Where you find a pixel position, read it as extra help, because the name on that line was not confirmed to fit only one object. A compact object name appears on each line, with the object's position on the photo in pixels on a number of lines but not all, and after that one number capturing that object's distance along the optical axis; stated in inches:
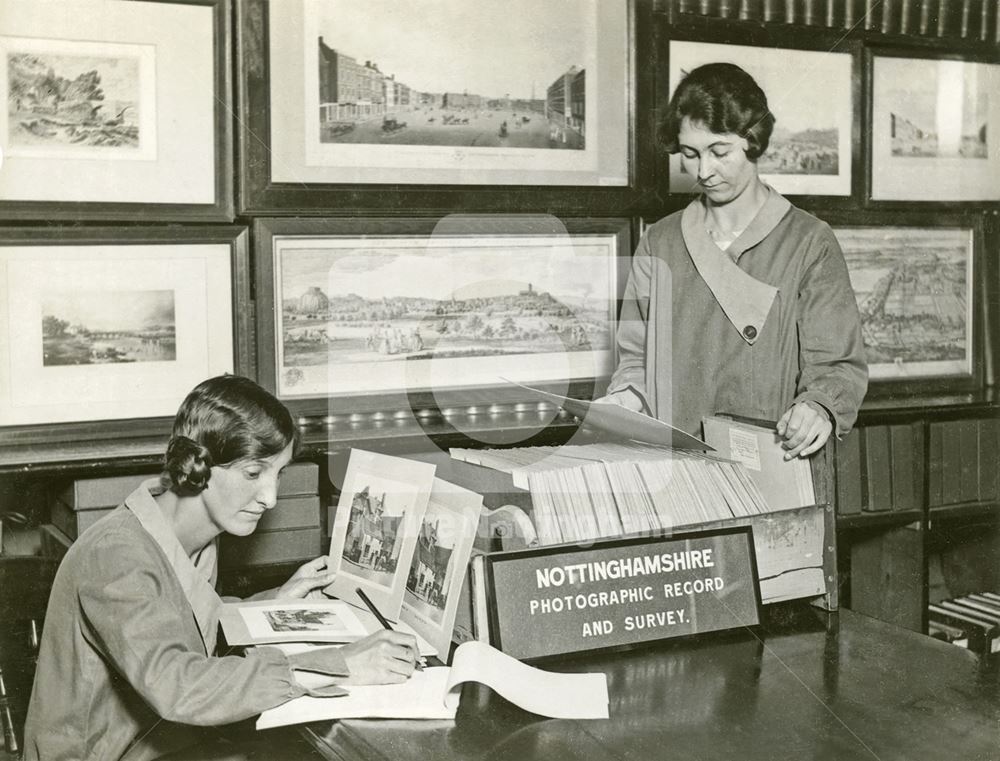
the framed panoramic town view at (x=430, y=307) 112.2
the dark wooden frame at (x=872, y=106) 136.9
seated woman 54.7
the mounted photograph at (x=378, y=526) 67.9
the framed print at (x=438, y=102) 109.0
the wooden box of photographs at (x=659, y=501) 61.2
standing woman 88.8
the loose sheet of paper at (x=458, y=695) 52.4
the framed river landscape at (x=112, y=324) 99.3
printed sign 58.2
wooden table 48.2
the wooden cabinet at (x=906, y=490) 127.3
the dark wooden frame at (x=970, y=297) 139.0
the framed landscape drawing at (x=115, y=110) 98.5
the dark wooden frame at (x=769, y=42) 126.6
